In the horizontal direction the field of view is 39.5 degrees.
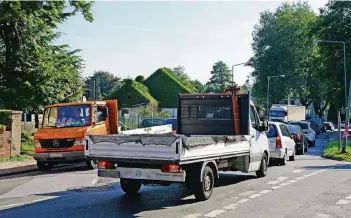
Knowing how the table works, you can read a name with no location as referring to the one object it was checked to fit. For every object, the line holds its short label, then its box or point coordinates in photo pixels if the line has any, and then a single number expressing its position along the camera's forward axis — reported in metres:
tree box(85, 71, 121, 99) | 121.92
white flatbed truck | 9.16
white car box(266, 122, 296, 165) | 18.00
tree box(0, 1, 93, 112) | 24.41
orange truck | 16.34
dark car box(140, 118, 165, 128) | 32.47
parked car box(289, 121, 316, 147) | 34.61
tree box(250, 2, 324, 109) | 70.50
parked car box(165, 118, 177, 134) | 27.31
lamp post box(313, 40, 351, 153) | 25.28
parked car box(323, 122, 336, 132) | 77.03
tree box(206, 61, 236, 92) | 148.05
